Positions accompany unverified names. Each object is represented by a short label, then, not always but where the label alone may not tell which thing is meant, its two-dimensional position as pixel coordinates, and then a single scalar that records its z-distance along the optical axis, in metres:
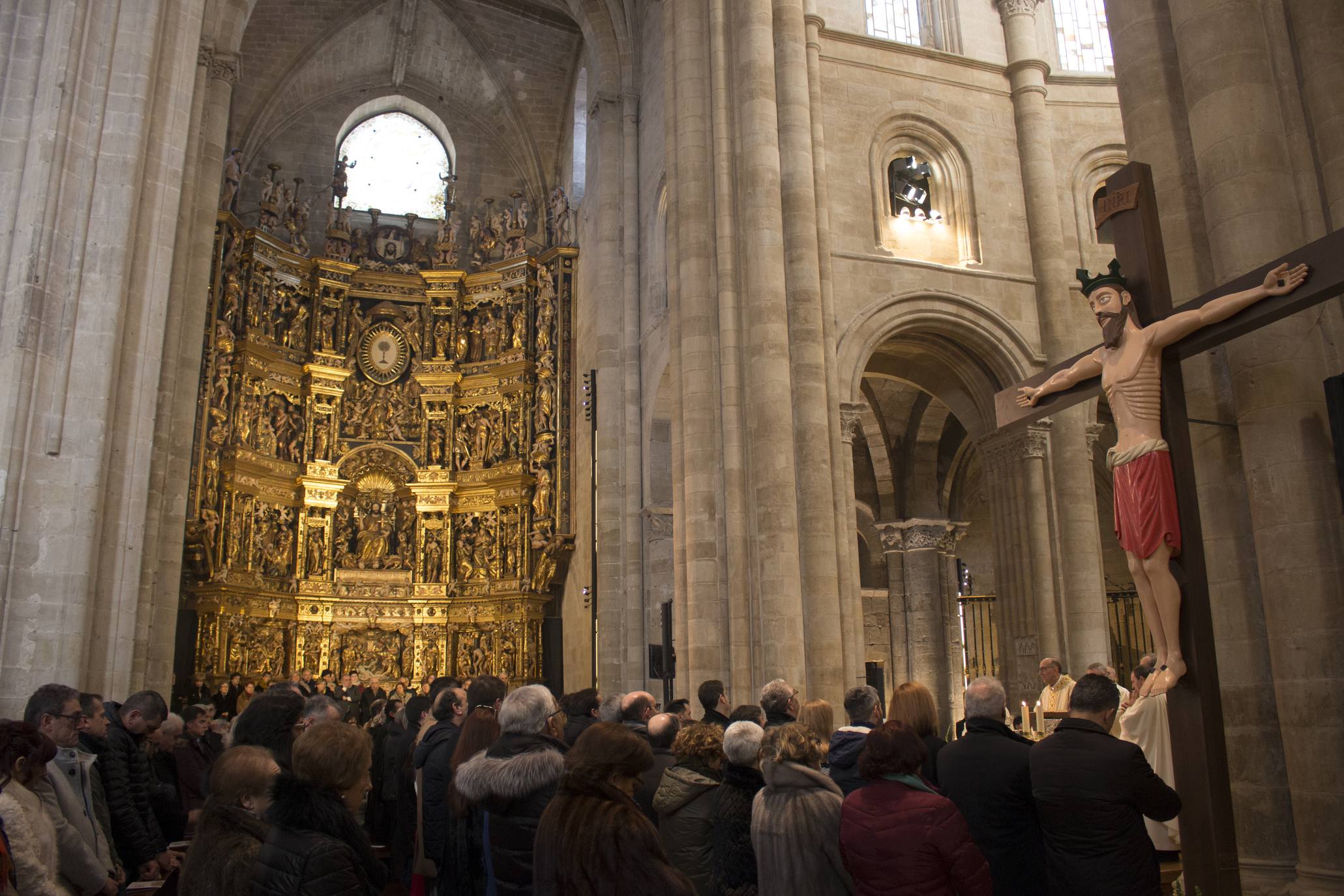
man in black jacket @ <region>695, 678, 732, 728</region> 6.21
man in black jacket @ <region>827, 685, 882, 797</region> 4.41
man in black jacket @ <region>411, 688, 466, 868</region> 5.07
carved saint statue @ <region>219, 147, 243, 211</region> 21.92
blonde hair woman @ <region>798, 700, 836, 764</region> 4.67
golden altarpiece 21.80
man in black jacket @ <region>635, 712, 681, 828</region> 4.98
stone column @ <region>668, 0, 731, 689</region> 13.73
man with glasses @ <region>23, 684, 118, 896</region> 4.27
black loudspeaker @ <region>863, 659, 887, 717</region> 13.99
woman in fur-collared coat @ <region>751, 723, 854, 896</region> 3.64
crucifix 4.66
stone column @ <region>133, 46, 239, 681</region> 13.88
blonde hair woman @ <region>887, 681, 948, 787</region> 4.47
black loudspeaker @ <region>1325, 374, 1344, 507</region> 4.98
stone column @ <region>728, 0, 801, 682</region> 12.99
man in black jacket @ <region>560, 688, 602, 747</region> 5.91
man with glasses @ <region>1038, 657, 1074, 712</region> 8.17
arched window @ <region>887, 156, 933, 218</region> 16.75
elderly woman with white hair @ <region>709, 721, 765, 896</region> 4.04
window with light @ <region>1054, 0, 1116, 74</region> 18.36
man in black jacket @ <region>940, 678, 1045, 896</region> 3.99
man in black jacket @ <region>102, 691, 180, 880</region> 5.19
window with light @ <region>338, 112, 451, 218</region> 26.84
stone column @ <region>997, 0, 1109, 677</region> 15.20
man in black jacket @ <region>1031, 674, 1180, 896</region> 3.71
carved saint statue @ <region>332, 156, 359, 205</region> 24.55
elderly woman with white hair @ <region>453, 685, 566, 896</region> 3.85
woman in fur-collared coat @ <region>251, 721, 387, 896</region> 2.95
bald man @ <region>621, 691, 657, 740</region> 5.96
